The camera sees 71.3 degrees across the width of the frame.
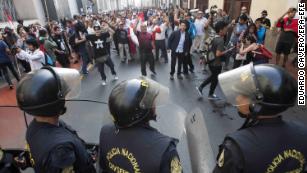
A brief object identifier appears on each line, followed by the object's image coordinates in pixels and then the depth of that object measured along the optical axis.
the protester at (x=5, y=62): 6.47
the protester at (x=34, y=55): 5.17
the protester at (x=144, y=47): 7.07
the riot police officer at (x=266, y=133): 1.29
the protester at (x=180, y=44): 6.43
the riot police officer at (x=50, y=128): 1.42
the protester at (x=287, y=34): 6.74
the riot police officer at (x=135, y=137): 1.34
